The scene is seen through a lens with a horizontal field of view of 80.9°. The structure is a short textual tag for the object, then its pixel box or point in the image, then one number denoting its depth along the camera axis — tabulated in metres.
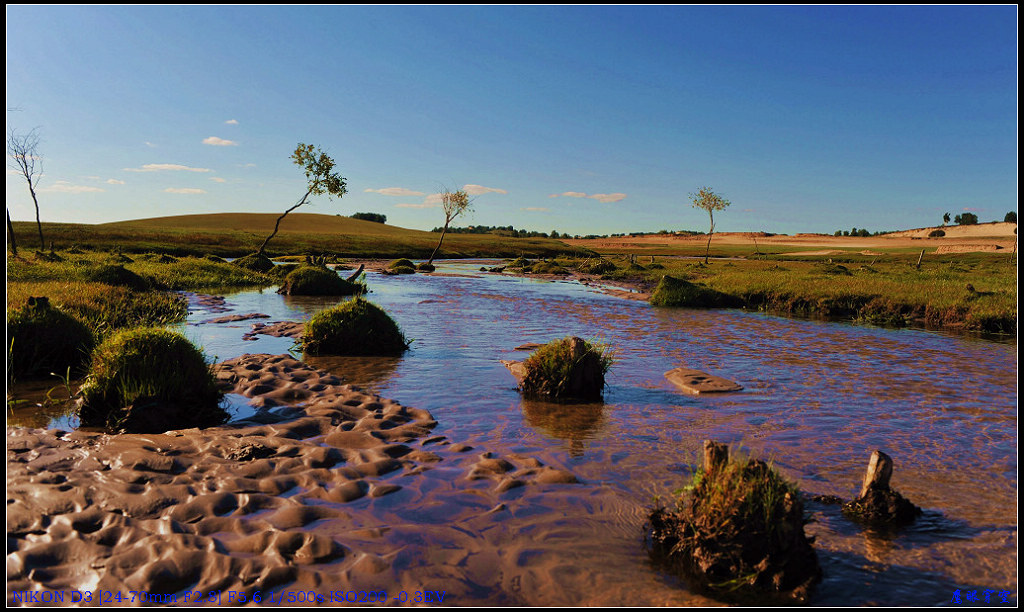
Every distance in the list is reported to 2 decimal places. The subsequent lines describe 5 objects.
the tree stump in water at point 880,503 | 6.30
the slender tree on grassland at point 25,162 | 46.34
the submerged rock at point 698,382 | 12.59
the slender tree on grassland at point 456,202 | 71.88
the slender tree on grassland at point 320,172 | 60.22
